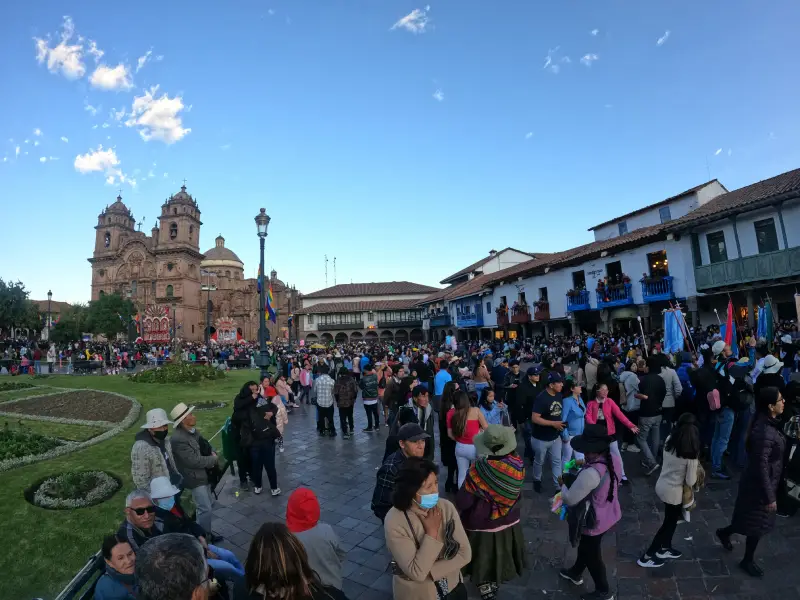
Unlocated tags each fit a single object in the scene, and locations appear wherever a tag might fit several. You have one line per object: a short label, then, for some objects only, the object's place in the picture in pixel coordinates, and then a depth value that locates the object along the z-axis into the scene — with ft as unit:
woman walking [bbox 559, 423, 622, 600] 11.53
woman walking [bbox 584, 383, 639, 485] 19.29
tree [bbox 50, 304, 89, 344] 166.20
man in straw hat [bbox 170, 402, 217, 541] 15.64
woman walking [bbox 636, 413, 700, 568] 12.73
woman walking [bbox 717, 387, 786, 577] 12.51
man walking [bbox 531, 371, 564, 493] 18.94
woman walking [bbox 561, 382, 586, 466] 19.74
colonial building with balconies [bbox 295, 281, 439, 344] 184.96
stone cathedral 197.06
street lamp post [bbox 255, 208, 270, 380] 40.86
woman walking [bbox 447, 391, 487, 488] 16.83
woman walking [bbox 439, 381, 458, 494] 19.69
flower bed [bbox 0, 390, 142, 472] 24.38
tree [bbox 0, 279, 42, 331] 130.00
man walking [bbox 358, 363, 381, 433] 32.27
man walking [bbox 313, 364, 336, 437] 31.37
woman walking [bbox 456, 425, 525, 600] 10.80
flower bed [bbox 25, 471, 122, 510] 19.06
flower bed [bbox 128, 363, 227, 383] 61.98
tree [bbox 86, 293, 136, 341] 167.02
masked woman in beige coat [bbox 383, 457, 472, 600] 8.33
